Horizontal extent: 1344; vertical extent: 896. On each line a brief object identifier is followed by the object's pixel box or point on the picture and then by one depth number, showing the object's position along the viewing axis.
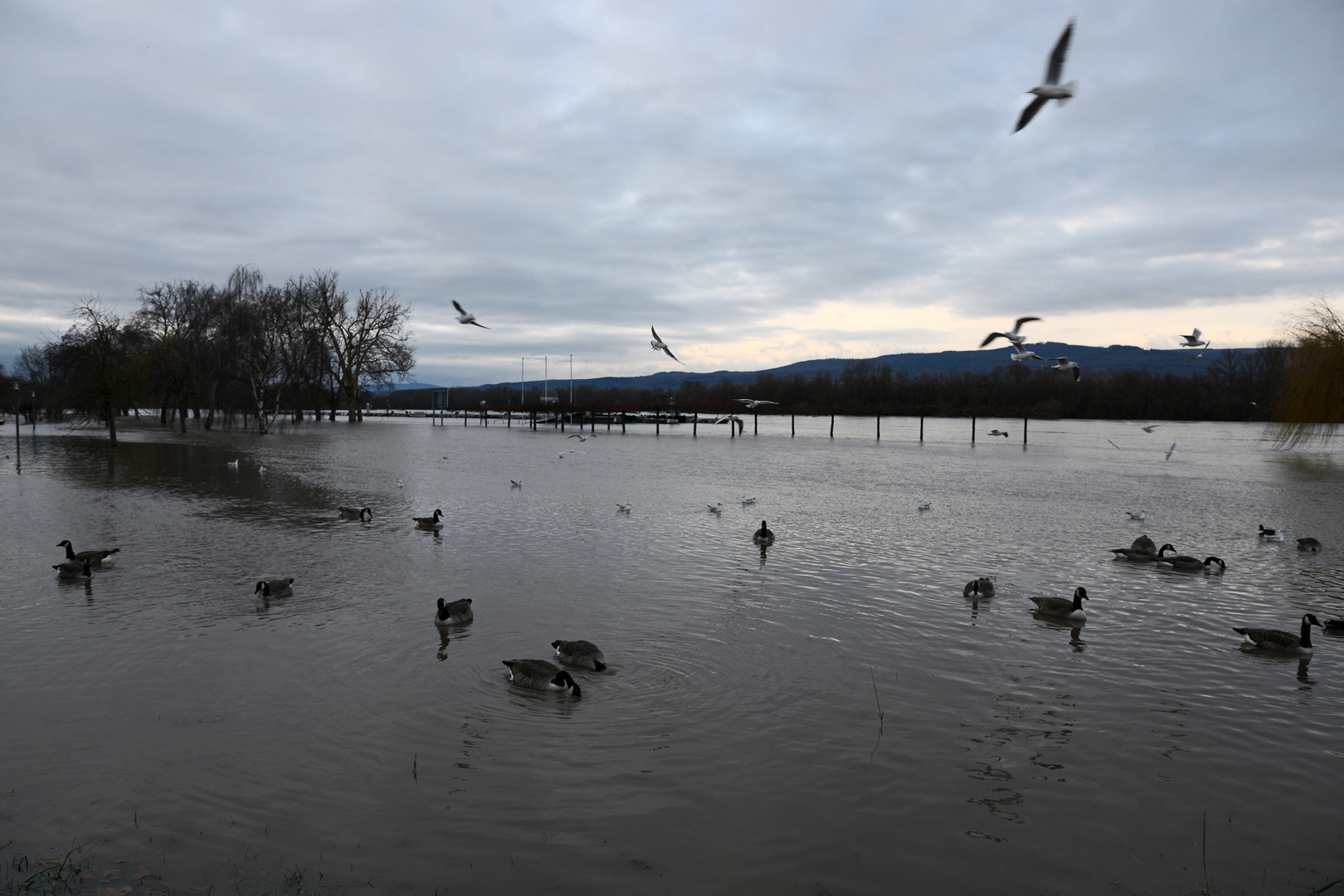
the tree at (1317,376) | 35.41
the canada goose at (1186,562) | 13.17
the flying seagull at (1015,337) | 17.50
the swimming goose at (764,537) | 15.10
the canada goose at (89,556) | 11.56
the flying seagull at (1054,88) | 9.00
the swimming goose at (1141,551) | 13.95
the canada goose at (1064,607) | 9.80
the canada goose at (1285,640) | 8.54
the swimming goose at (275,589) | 10.20
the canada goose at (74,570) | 11.06
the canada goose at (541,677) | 7.15
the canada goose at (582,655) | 7.80
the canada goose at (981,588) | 10.95
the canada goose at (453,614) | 9.23
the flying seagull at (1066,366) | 18.61
